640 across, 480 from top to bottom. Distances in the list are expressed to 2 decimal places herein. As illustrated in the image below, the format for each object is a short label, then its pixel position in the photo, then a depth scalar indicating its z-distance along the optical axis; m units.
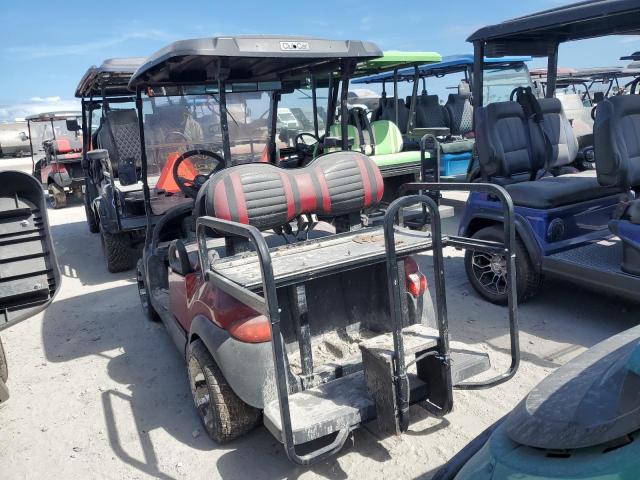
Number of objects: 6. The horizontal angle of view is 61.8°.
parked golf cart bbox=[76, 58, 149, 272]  5.59
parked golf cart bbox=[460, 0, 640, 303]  3.56
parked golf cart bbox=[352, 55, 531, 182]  8.41
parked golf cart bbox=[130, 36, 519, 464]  2.20
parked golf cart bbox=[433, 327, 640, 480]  1.07
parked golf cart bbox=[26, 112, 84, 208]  10.81
